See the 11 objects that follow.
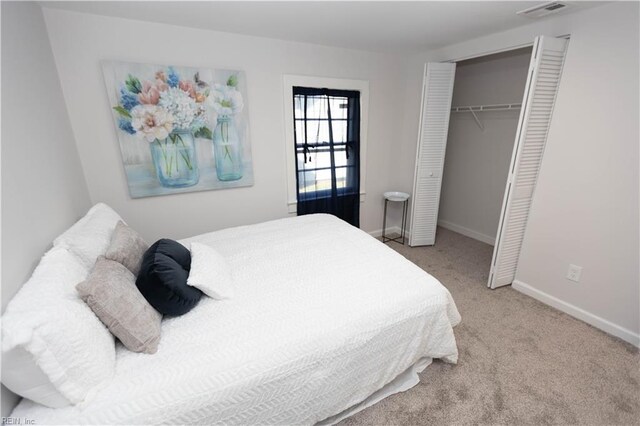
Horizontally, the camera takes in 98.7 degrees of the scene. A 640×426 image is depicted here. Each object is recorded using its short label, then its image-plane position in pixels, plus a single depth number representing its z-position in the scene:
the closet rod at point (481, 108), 3.14
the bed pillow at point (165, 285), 1.29
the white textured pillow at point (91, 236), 1.39
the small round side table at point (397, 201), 3.51
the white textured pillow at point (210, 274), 1.46
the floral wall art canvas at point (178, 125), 2.18
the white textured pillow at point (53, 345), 0.86
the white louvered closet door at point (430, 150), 2.97
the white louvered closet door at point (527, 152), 2.05
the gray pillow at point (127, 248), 1.43
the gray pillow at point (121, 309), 1.12
